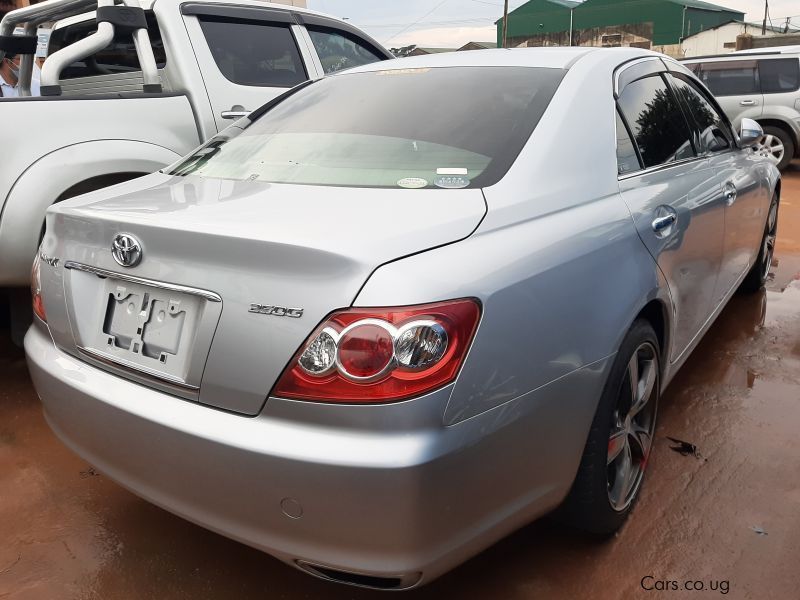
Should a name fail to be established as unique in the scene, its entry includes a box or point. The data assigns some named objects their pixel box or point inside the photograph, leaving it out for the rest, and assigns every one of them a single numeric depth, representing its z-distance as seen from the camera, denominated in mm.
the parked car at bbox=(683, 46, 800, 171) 10594
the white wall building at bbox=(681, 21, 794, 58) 36500
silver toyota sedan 1509
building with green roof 36938
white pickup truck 3135
